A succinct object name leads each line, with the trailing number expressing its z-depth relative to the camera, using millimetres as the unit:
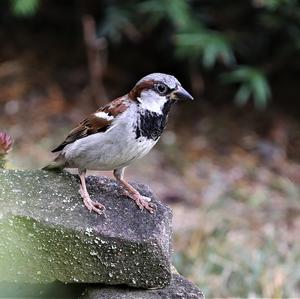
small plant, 6258
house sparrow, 5762
